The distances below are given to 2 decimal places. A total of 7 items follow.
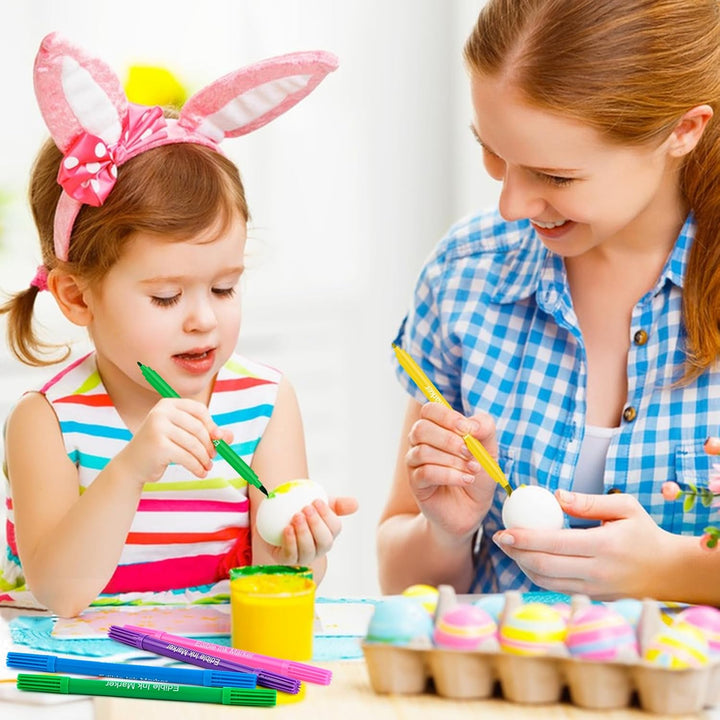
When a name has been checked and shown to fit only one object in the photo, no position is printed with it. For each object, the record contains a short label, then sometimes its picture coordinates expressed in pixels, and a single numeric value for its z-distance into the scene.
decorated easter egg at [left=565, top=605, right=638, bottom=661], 1.42
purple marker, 1.48
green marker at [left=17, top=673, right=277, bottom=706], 1.46
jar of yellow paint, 1.53
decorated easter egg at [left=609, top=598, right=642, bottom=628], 1.44
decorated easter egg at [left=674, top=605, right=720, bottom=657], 1.43
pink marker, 1.50
